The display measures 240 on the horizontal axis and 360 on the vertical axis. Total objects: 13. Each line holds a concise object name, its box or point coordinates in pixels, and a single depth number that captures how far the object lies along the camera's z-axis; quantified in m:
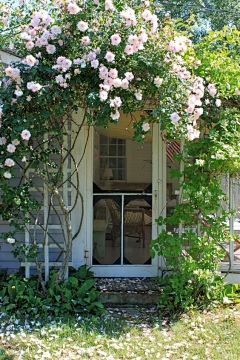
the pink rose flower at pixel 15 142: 3.65
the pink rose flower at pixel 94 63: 3.52
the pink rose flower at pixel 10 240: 4.12
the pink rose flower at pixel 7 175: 3.77
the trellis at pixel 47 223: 4.45
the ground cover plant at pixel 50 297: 4.02
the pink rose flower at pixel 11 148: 3.62
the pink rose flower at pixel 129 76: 3.57
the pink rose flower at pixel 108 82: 3.55
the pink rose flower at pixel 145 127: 3.78
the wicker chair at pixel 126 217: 5.01
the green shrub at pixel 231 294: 4.39
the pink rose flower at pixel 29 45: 3.59
